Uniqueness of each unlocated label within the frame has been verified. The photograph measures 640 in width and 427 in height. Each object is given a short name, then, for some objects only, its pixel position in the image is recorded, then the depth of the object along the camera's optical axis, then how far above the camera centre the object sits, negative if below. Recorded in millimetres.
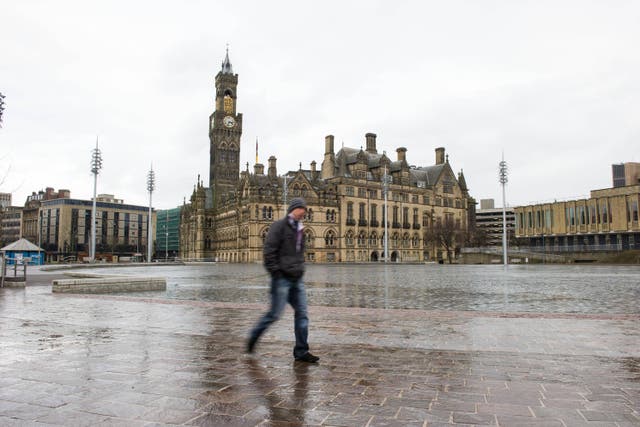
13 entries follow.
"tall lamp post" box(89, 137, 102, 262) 50756 +9112
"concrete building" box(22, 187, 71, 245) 126625 +9267
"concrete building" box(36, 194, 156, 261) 118500 +5463
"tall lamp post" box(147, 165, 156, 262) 63344 +8846
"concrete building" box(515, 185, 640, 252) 69875 +4093
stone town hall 73938 +8033
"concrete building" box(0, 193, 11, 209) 137712 +16015
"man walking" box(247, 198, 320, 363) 6129 -293
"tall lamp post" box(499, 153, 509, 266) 61250 +9522
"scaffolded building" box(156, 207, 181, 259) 136250 +5016
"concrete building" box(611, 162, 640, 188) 86688 +13936
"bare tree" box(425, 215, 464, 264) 79188 +2529
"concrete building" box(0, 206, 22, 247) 130625 +6963
